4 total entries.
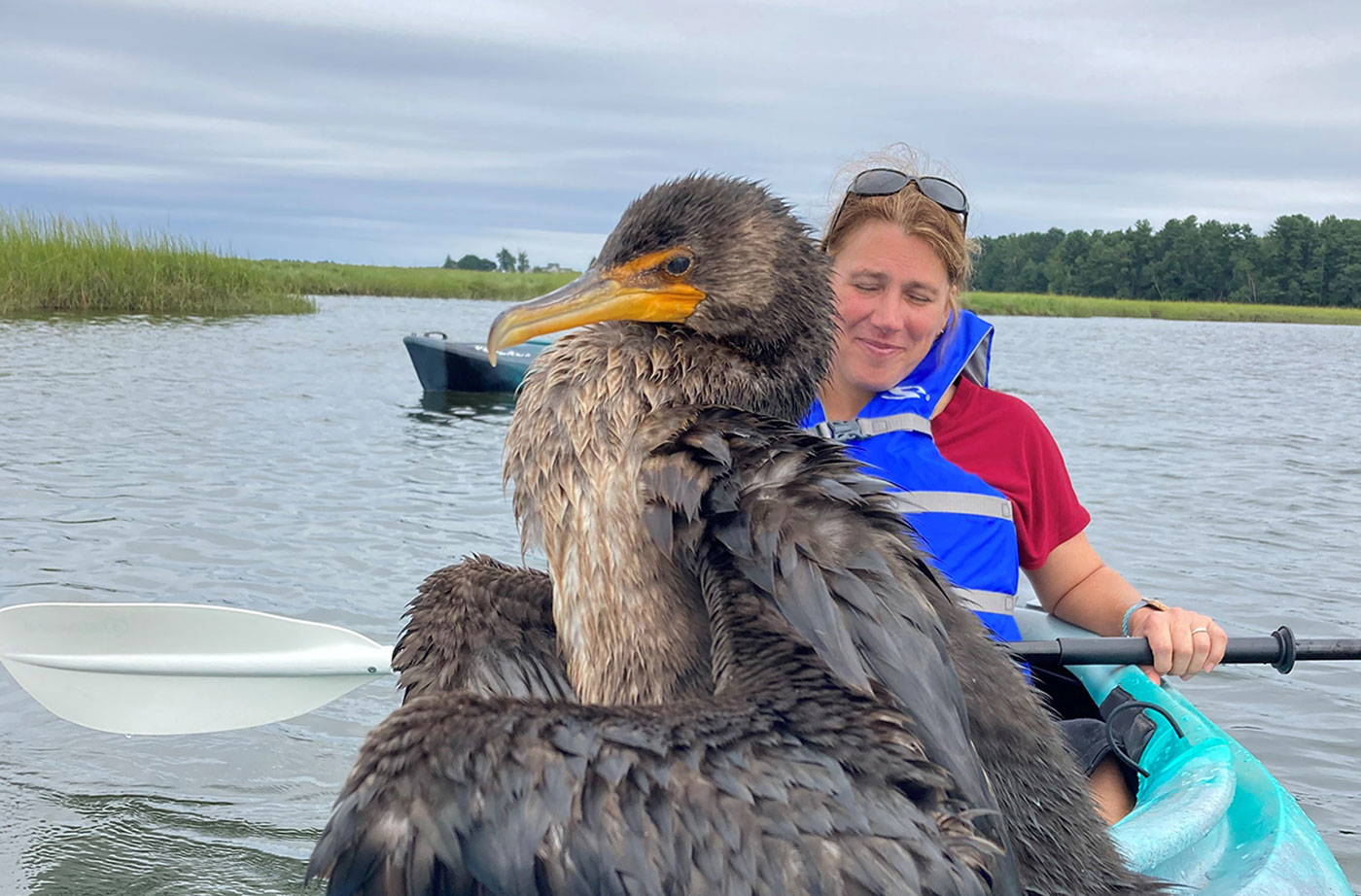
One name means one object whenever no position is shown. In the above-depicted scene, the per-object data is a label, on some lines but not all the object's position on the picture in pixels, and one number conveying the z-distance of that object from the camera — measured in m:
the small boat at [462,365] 13.67
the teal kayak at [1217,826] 2.52
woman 3.14
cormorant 1.56
